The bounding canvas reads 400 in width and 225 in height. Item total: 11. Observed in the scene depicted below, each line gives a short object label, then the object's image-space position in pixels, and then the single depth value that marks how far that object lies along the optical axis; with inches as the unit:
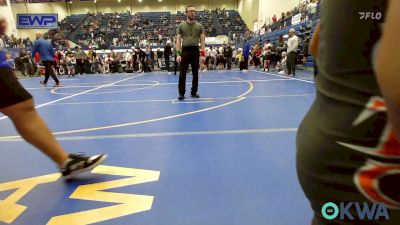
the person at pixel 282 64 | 486.9
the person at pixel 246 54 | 598.2
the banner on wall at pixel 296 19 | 579.2
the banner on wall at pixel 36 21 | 998.5
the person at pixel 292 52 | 405.1
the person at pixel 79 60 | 652.1
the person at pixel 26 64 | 677.9
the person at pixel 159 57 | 753.6
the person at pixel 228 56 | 669.6
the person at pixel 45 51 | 368.5
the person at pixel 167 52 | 610.2
